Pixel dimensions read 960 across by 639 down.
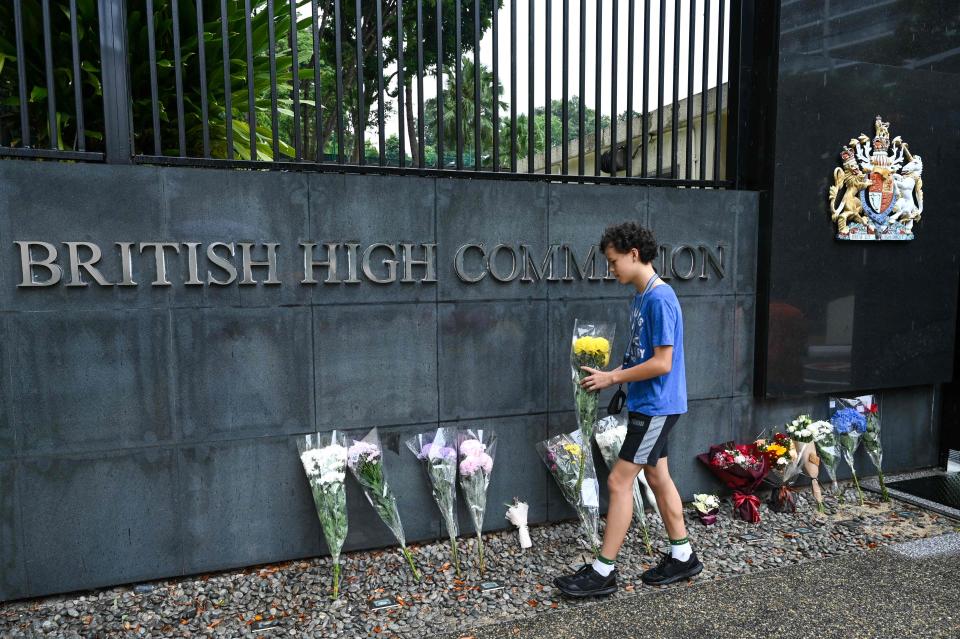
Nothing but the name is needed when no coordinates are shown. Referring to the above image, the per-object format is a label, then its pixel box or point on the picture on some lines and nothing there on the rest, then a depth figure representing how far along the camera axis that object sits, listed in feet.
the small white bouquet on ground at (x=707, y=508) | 14.32
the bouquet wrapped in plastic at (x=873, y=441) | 16.20
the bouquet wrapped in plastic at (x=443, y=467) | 12.44
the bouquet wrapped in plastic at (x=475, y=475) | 12.50
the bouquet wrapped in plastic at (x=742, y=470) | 14.62
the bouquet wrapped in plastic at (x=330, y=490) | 11.72
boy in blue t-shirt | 11.05
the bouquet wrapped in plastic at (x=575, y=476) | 12.76
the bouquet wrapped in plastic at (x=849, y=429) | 15.96
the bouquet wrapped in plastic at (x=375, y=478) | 11.95
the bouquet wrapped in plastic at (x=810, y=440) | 15.24
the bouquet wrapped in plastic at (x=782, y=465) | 15.03
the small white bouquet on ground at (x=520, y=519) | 13.20
